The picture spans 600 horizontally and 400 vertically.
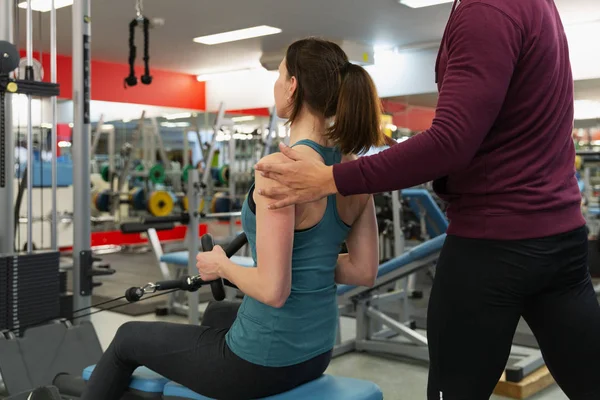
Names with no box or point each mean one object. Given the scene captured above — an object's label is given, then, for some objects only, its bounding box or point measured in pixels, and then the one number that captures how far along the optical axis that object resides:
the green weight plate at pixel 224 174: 9.01
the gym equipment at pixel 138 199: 8.36
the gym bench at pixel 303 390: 1.40
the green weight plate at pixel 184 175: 8.20
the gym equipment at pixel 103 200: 8.45
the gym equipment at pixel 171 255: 3.22
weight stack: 2.68
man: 1.01
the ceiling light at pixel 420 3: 6.19
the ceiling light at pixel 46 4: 5.67
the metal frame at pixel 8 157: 2.83
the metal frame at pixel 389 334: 3.14
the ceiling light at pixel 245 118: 10.66
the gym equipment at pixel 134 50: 3.24
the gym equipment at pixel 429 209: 4.31
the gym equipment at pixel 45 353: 2.49
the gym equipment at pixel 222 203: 8.11
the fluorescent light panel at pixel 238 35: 7.45
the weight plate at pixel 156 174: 8.65
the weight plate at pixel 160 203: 8.02
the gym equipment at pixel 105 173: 9.09
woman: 1.31
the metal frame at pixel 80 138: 2.89
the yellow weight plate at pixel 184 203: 8.54
